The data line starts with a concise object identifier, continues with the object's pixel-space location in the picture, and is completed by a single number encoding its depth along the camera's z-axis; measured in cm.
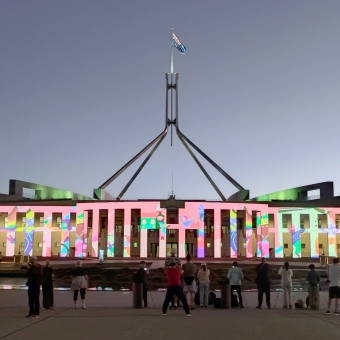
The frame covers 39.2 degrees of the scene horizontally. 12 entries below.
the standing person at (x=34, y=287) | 1130
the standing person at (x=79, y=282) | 1355
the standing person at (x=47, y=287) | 1334
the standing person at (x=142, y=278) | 1405
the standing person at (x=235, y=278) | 1429
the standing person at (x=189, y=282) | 1350
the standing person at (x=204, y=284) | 1427
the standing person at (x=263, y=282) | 1405
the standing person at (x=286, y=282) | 1400
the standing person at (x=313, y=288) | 1361
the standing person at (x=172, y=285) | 1186
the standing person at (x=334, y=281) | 1259
